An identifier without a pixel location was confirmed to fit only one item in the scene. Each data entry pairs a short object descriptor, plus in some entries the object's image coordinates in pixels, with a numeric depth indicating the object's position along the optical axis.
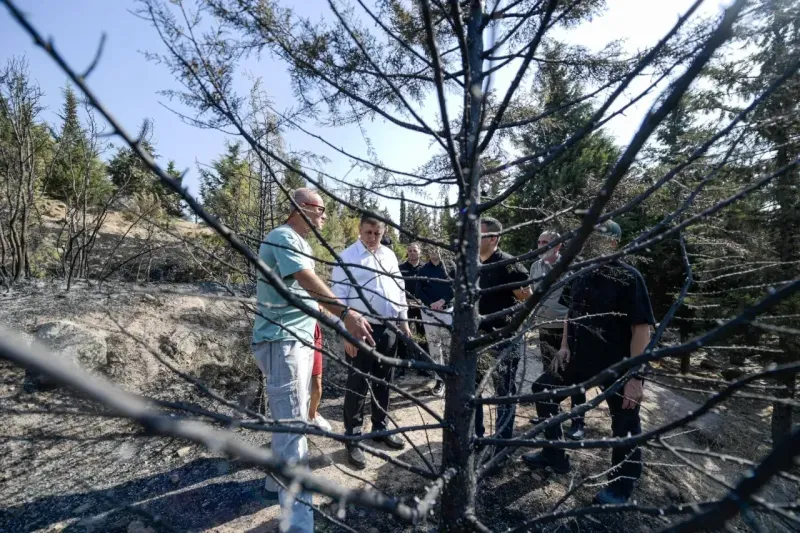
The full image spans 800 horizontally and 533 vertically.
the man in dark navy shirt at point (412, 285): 5.73
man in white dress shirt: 3.24
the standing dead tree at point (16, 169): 5.61
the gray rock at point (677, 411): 5.27
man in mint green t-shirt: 2.30
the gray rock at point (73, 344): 3.87
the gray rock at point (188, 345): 4.52
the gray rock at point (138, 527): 2.46
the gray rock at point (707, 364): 9.15
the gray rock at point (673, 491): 3.30
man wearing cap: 2.72
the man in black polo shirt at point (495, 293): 3.00
